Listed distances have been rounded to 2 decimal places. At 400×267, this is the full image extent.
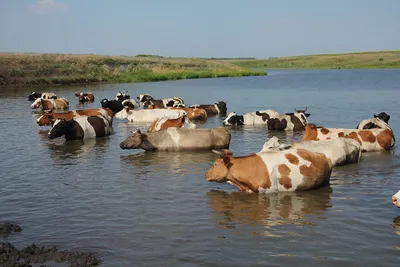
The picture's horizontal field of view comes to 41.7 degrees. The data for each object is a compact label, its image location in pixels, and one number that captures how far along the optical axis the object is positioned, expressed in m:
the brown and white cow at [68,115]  21.31
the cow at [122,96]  32.62
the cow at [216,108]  26.44
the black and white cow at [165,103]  27.44
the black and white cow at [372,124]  15.66
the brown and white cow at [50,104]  30.00
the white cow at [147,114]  23.27
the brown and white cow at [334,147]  11.90
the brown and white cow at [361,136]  14.26
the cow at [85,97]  34.48
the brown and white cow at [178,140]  15.07
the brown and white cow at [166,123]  17.64
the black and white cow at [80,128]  17.56
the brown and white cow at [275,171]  10.03
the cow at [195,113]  24.04
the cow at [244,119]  21.56
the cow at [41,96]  33.41
